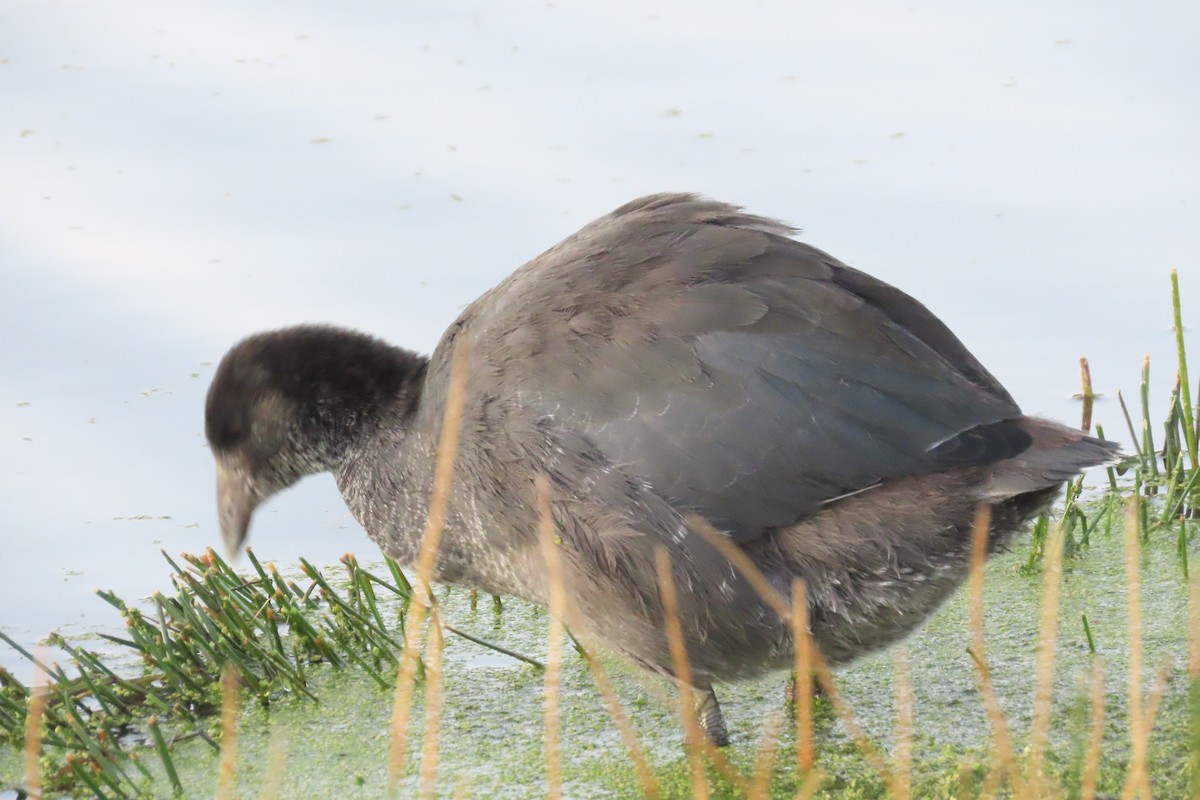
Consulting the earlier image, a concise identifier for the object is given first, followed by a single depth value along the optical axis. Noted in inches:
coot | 339.6
